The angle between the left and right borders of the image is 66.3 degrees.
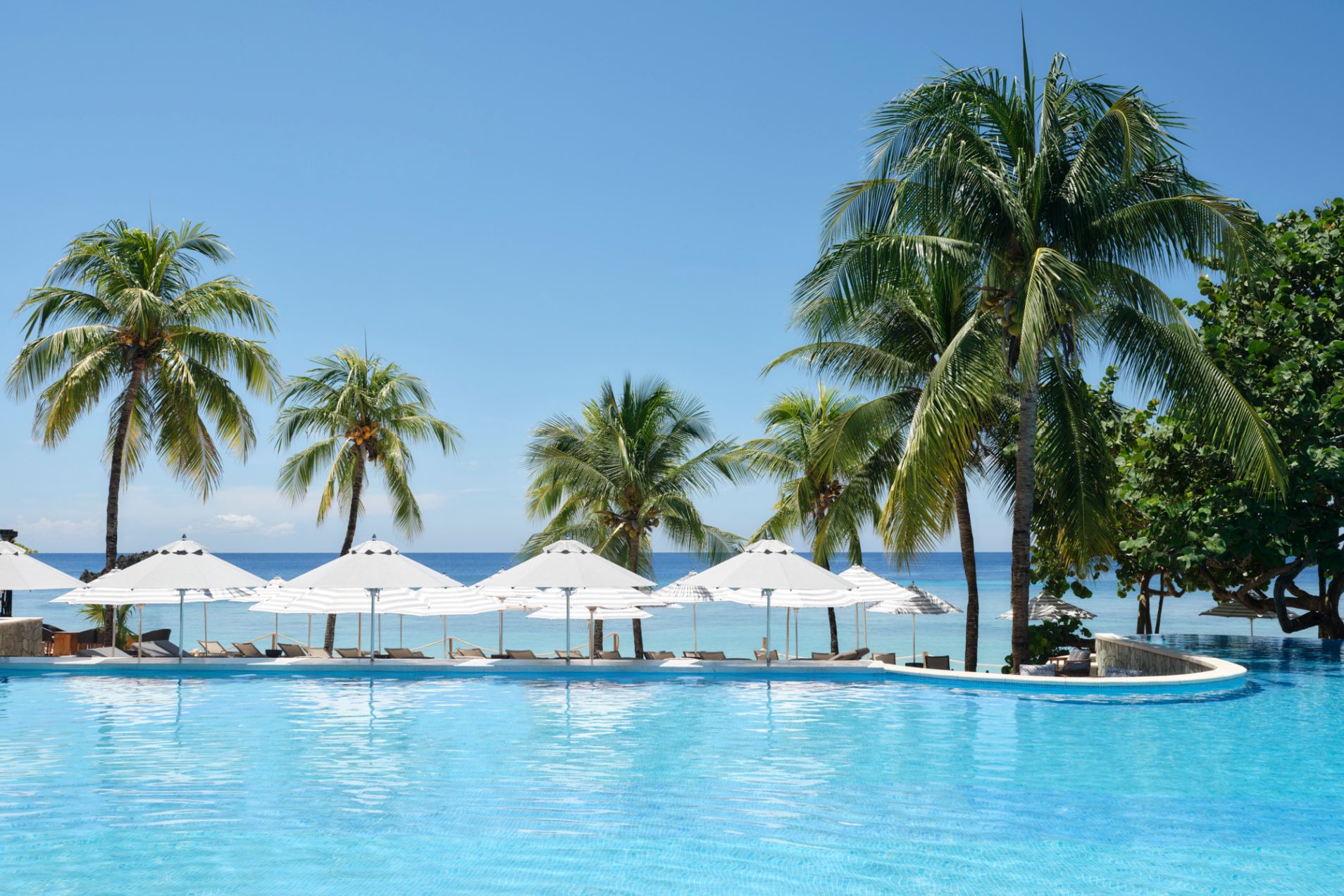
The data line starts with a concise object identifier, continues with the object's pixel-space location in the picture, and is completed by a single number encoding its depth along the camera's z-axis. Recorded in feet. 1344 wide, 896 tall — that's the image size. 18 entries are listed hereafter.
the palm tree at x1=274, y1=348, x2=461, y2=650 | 84.02
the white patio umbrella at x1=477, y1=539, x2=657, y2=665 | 56.59
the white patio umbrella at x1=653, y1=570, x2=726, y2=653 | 60.54
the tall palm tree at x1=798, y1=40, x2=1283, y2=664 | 48.93
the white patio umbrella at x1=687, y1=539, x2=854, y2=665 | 55.36
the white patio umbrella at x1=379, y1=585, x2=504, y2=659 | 58.95
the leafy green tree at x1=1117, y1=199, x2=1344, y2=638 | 58.44
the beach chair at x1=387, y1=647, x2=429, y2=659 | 63.05
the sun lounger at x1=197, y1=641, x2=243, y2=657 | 65.82
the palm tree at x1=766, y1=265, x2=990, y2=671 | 60.03
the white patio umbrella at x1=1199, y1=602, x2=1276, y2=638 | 76.13
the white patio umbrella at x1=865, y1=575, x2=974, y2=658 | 63.41
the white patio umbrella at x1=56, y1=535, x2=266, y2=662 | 57.57
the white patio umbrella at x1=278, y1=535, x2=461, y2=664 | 57.31
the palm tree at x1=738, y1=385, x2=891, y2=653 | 58.49
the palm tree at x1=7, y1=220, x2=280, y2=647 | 68.95
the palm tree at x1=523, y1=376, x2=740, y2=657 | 81.00
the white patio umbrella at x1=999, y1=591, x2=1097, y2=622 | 70.38
